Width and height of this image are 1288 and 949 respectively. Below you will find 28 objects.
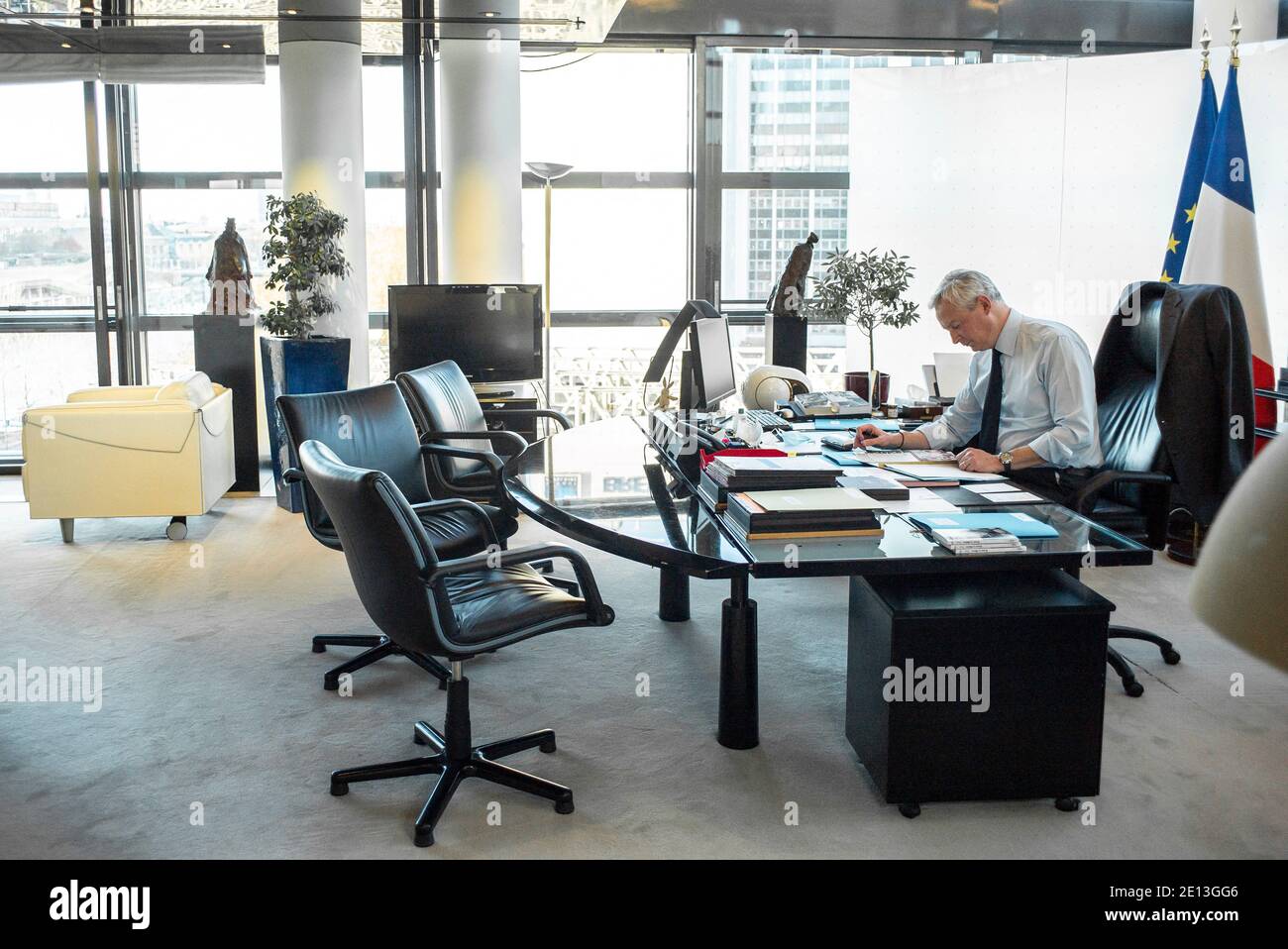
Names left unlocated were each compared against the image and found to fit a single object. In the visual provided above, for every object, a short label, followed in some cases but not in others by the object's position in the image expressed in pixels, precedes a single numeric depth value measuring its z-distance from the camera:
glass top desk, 2.66
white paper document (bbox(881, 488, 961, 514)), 3.08
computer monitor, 4.46
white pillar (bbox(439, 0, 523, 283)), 6.86
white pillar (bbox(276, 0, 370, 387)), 6.66
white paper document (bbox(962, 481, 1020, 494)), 3.30
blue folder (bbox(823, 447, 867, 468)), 3.71
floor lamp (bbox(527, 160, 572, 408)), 6.68
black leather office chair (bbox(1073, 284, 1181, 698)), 3.71
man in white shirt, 3.80
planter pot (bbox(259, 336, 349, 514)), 6.35
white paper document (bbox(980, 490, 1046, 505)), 3.18
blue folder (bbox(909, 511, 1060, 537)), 2.86
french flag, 6.05
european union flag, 6.26
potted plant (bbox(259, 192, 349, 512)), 6.33
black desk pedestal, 2.80
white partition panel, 6.70
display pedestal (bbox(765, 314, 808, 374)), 5.99
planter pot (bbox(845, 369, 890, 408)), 5.57
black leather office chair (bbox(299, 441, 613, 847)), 2.67
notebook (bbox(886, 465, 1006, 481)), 3.50
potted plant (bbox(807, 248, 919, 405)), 5.43
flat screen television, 6.44
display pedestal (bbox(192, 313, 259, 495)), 6.62
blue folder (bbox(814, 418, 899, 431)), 4.48
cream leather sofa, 5.73
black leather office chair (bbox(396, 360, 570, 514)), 4.47
